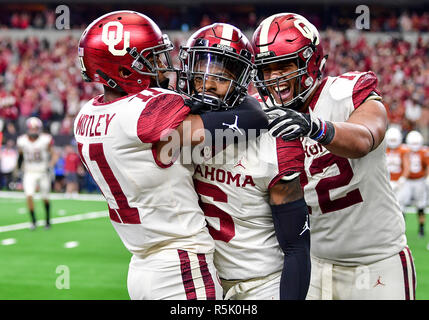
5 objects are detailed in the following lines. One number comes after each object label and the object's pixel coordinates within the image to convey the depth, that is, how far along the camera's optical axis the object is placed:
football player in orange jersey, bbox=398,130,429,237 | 20.72
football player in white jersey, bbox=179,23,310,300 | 4.66
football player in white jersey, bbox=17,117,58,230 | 21.28
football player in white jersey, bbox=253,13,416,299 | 5.41
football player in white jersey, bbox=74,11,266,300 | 4.54
